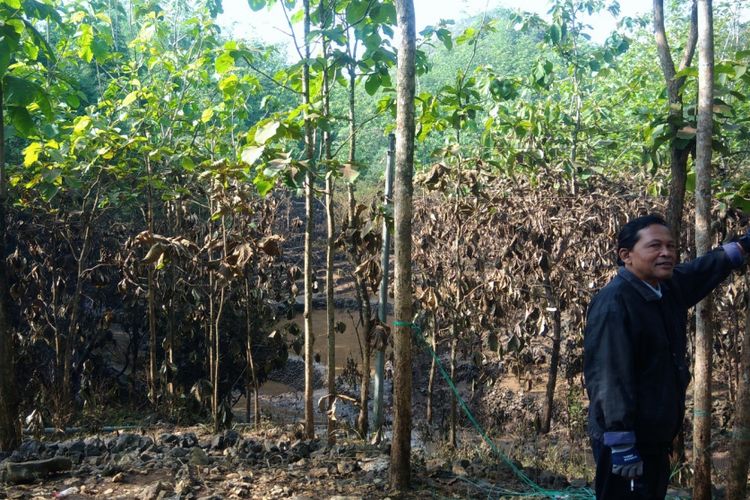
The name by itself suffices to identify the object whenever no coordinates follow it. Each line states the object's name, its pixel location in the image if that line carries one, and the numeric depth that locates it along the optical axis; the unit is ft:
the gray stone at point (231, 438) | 18.02
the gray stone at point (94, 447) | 16.93
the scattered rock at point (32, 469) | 14.34
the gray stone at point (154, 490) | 13.35
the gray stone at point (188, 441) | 17.97
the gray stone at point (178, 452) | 16.38
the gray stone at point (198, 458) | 15.78
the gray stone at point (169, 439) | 18.29
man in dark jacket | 9.02
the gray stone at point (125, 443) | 17.28
